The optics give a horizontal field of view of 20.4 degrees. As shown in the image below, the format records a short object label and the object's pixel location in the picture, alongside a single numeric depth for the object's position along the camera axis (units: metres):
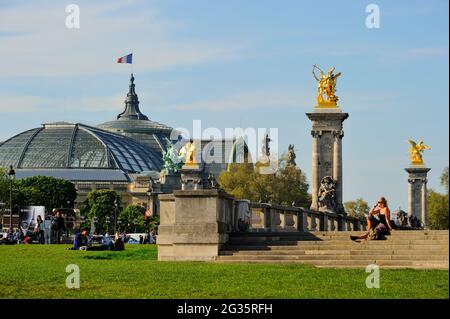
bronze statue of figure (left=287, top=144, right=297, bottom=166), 127.98
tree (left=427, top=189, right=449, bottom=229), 99.85
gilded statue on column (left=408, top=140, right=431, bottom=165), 102.44
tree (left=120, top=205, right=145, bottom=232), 162.38
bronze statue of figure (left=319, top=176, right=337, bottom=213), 74.31
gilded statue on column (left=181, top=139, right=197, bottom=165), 138.46
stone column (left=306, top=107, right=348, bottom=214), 77.12
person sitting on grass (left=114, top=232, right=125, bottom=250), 40.31
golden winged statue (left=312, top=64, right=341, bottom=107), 78.44
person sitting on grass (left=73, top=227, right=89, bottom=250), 41.06
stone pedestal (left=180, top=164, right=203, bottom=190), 146.25
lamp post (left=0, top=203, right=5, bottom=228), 122.12
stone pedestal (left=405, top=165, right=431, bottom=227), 101.56
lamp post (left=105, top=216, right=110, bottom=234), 160.29
